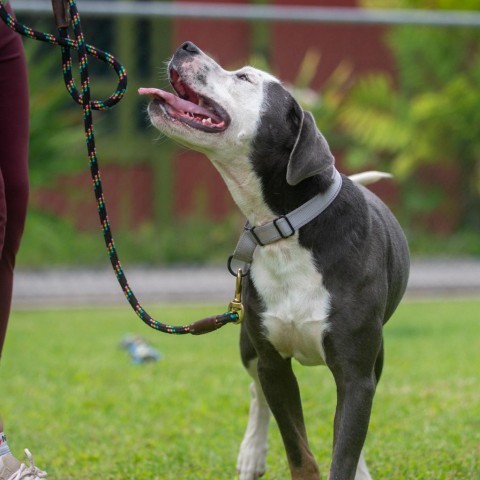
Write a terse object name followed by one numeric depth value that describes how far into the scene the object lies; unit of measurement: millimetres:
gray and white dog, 6965
